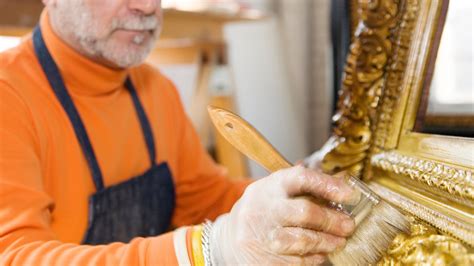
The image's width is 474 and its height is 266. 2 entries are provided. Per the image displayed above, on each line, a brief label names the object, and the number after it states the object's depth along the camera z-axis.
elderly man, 0.47
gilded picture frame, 0.47
